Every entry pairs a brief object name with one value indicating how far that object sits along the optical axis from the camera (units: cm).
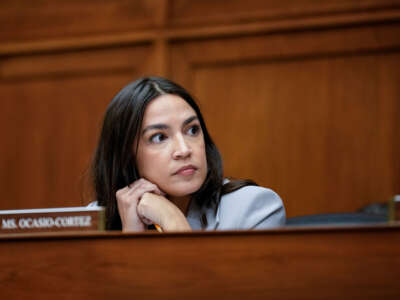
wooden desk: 326
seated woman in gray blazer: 363
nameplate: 333
